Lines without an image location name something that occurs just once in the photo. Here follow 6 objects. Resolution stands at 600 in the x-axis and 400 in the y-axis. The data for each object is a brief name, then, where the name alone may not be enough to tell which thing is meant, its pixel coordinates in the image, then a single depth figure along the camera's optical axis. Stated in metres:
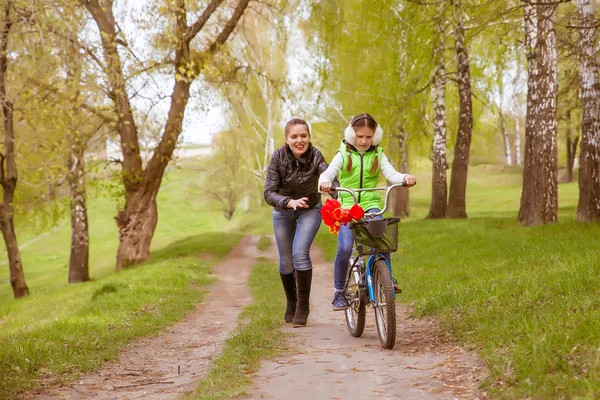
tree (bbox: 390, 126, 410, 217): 59.03
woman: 14.45
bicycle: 11.77
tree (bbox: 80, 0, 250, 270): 36.37
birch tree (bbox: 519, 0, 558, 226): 30.27
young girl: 12.99
